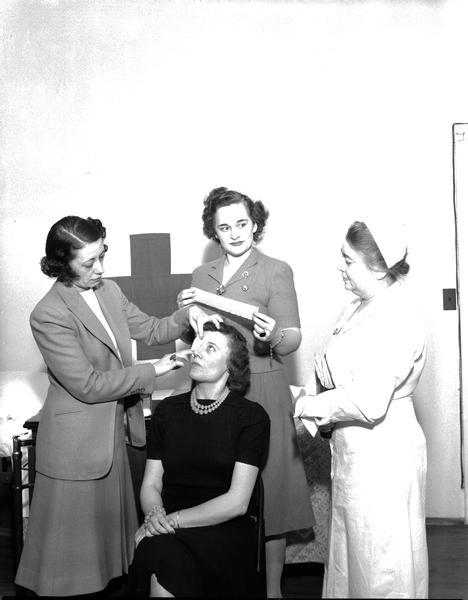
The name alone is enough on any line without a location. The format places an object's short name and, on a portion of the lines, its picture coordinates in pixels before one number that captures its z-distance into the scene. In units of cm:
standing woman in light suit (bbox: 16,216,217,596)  232
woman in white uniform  214
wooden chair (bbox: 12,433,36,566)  262
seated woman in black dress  215
